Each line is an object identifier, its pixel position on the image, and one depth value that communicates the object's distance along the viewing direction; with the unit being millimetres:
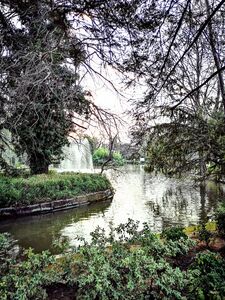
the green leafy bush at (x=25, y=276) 1911
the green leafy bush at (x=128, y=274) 1925
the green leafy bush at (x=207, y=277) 1923
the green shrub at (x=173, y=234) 2982
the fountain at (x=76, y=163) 19100
